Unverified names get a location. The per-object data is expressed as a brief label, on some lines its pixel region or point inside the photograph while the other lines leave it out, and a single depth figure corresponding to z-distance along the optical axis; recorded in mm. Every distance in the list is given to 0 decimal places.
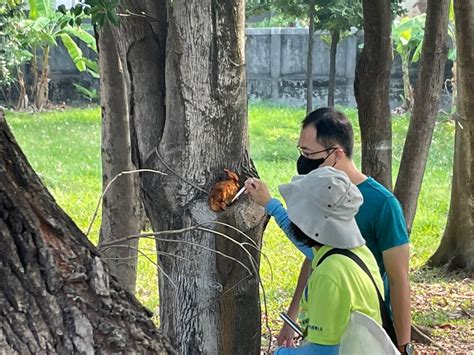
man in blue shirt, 6922
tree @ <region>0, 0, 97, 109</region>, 26299
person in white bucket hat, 5603
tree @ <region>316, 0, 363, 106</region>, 21661
